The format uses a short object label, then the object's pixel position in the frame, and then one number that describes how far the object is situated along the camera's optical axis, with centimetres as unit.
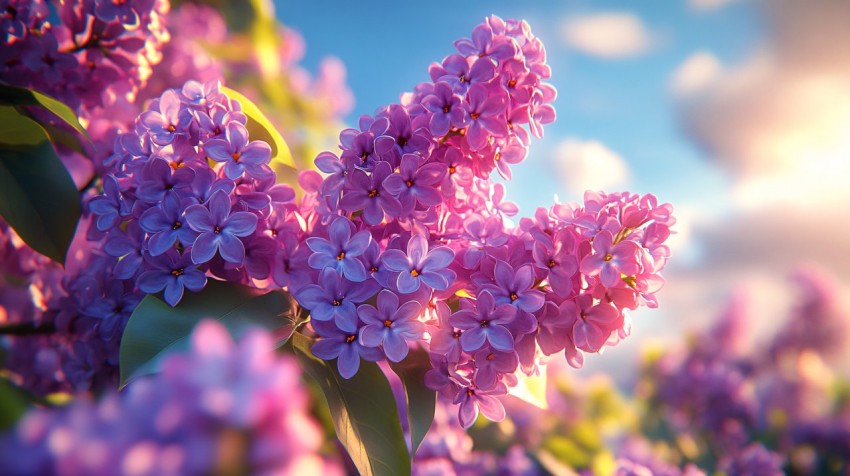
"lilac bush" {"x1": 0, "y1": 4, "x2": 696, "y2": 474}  25
